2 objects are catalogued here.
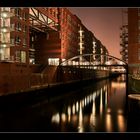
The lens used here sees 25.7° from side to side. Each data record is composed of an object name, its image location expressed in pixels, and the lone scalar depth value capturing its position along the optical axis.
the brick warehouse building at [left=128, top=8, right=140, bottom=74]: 24.91
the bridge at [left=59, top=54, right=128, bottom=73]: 35.26
